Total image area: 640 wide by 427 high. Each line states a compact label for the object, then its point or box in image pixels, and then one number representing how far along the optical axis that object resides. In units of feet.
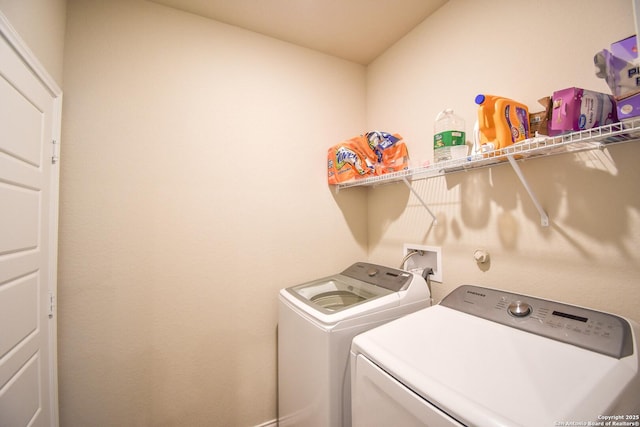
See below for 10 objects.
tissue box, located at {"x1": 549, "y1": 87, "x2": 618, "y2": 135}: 2.68
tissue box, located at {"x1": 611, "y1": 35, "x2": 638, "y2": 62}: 2.38
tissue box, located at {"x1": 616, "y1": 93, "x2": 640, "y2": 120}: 2.28
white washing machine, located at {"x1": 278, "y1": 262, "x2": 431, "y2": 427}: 3.58
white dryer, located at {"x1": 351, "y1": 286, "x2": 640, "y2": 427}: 1.84
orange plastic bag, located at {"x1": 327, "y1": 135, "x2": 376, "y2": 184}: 5.51
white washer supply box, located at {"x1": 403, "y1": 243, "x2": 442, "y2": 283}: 5.00
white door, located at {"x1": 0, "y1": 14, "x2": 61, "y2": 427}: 2.91
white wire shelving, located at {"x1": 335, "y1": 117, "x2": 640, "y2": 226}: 2.55
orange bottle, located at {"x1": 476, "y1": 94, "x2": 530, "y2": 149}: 3.36
